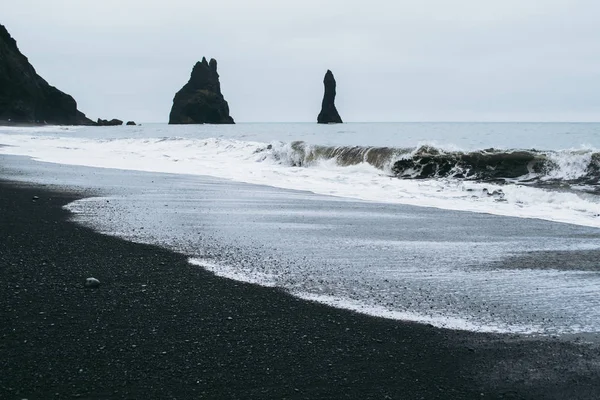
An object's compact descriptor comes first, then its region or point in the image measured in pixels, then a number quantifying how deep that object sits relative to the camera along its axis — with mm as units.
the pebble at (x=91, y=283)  4230
